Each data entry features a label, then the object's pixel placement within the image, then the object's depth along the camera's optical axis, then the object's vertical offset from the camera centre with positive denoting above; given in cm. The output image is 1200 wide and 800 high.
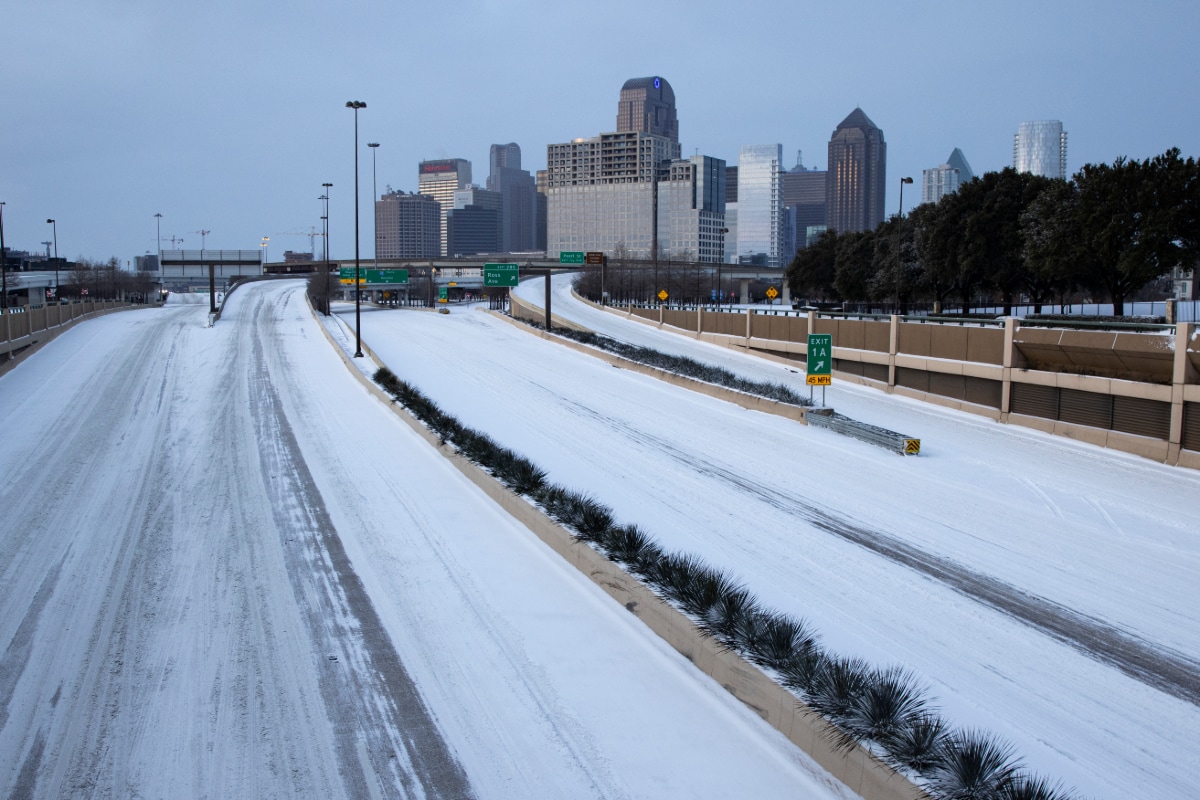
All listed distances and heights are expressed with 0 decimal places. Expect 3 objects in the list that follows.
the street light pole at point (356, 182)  3991 +646
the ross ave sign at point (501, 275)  6825 +275
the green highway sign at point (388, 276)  9144 +353
